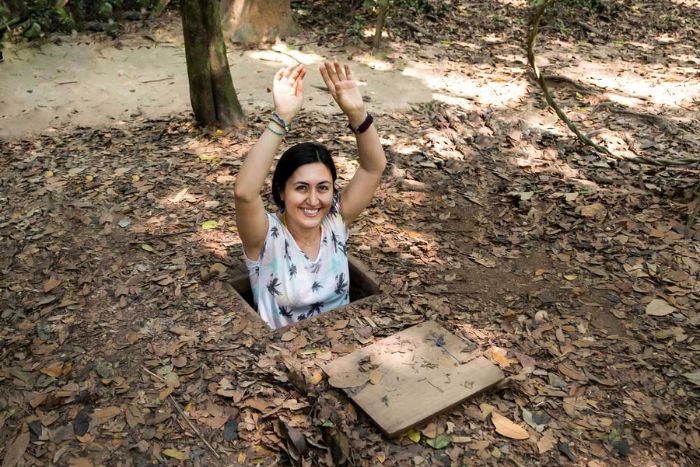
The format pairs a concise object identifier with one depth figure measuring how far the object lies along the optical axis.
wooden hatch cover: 2.79
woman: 2.95
